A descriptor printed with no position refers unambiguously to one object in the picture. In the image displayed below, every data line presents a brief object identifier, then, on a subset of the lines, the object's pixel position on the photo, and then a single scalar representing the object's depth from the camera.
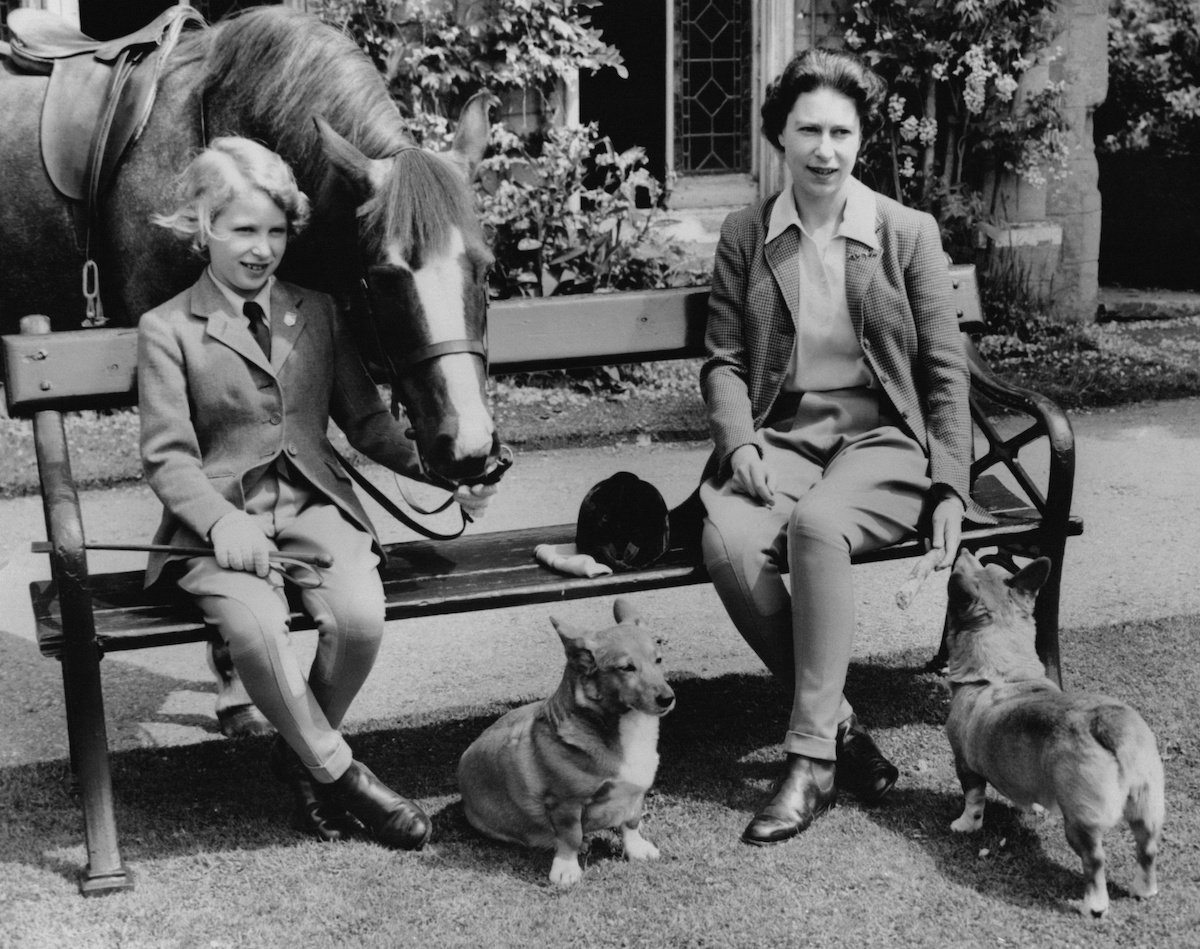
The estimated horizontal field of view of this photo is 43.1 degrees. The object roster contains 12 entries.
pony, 3.43
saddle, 4.41
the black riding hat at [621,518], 3.96
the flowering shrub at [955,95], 9.66
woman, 3.79
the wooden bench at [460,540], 3.42
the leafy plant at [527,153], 8.84
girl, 3.46
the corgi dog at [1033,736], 3.09
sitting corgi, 3.34
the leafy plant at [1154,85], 12.45
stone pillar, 10.02
